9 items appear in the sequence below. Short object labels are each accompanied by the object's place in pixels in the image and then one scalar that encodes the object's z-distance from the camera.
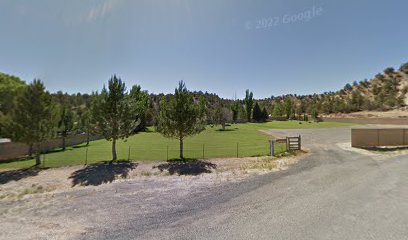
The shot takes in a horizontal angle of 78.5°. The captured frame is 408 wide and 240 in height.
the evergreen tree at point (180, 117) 22.64
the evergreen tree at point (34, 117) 22.84
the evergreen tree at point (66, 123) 41.31
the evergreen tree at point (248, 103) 95.54
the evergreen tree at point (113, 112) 22.92
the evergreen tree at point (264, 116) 95.59
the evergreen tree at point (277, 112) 113.61
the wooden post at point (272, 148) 22.29
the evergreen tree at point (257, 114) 95.19
